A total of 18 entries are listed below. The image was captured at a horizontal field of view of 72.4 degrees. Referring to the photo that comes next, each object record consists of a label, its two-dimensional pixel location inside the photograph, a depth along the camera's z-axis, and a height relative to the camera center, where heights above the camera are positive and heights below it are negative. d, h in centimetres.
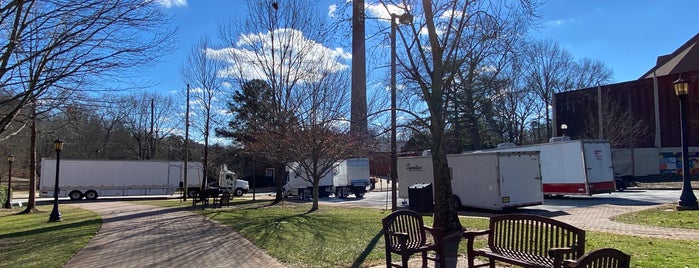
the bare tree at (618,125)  4084 +392
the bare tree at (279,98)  2204 +356
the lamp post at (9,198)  2819 -150
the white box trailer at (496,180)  1731 -37
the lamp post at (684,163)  1443 +17
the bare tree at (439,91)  1016 +170
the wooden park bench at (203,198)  2358 -135
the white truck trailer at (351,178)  3509 -56
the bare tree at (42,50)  733 +195
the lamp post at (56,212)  1764 -147
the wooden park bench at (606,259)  362 -69
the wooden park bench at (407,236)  620 -90
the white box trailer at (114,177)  3741 -40
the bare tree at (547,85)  5716 +1014
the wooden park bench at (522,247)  493 -88
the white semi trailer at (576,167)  2108 +10
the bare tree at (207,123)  3120 +324
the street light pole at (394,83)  1048 +255
